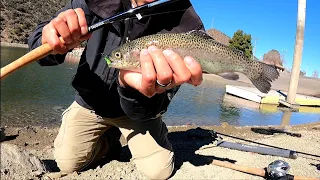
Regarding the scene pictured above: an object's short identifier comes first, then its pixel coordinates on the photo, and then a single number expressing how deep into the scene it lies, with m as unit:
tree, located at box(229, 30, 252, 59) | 31.83
